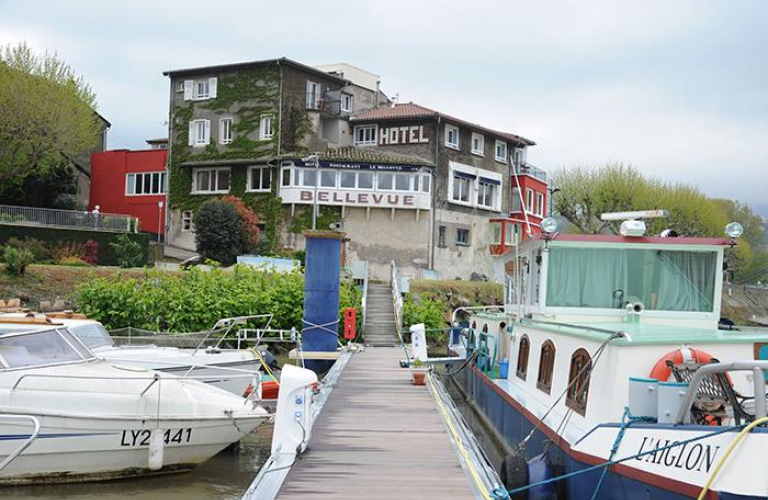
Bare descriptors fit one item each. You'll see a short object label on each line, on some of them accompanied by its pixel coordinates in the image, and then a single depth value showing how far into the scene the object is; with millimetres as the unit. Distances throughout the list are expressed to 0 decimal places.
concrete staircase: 29362
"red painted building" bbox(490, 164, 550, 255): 52562
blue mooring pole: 21219
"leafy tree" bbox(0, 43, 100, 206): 45250
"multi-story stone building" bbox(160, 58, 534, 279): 47625
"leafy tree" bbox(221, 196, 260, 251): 45075
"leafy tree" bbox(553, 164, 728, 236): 58906
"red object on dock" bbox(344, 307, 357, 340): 25389
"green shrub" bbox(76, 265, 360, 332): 28094
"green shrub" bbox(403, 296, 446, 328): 32281
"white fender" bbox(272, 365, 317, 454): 9883
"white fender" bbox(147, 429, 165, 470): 12531
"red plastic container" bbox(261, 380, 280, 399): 17734
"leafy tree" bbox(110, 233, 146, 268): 40375
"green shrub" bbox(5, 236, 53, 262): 38188
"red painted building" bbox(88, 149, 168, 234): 55344
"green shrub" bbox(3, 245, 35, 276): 33656
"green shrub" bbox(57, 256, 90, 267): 37969
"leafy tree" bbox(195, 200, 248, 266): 43906
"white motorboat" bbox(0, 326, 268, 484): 11977
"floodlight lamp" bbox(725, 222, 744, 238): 12039
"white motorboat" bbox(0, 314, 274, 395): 15543
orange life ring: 9453
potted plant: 17266
